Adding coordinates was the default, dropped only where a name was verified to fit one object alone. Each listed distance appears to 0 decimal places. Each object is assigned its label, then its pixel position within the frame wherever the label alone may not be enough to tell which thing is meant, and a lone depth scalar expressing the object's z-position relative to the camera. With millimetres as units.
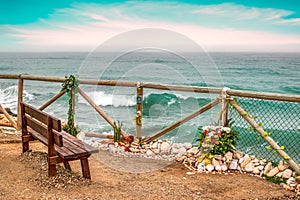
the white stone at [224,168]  4773
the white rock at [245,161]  4810
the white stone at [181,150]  5379
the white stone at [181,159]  5191
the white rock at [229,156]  4895
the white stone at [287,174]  4426
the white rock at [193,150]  5203
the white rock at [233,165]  4801
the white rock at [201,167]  4795
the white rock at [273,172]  4548
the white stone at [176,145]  5645
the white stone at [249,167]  4727
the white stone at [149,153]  5605
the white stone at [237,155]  4941
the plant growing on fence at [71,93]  6265
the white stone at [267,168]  4602
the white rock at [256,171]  4676
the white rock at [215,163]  4824
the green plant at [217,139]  4965
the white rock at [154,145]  5778
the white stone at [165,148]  5640
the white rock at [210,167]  4781
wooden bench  3768
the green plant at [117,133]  5961
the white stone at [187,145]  5461
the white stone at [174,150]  5539
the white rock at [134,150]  5715
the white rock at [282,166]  4551
